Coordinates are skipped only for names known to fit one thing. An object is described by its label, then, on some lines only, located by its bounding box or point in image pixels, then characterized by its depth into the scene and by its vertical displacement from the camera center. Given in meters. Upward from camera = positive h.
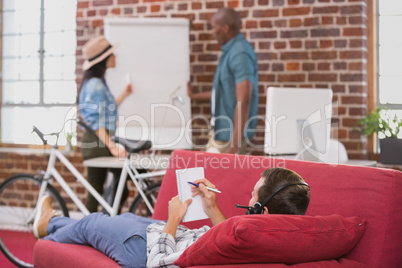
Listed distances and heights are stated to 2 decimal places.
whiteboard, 9.10 +0.51
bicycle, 7.45 -0.40
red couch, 3.82 -0.25
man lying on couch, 3.84 -0.40
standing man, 8.06 +0.31
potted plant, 8.18 +0.03
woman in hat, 7.80 +0.15
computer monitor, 6.51 +0.06
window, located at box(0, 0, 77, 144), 10.84 +0.64
